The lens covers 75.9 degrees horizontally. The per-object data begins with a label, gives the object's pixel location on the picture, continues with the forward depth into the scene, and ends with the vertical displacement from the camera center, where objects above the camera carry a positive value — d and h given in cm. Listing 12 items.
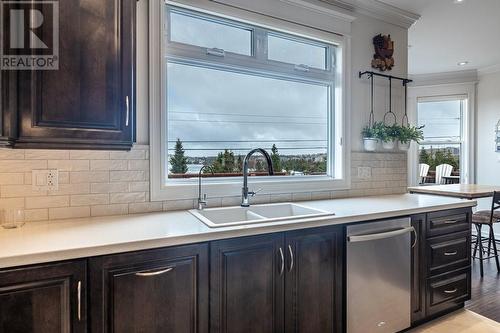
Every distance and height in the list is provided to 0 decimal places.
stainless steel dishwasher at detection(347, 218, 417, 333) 202 -75
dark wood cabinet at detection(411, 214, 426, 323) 231 -78
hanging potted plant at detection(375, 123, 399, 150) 288 +26
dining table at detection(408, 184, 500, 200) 341 -32
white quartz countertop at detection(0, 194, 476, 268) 124 -33
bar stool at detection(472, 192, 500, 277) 353 -66
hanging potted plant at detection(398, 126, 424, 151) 295 +25
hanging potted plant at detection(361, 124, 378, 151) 290 +23
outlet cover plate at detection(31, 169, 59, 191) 172 -9
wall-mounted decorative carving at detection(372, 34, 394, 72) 301 +105
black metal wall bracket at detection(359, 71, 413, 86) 295 +83
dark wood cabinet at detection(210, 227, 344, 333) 160 -65
